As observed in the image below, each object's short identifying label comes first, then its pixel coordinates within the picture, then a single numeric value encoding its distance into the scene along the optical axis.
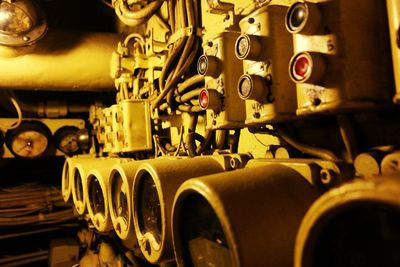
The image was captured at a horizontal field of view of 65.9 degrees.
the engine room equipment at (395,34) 0.49
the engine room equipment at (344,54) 0.56
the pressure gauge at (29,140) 2.71
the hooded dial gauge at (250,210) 0.58
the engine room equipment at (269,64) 0.75
